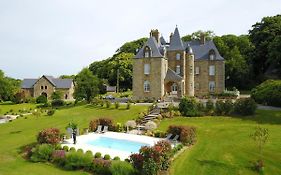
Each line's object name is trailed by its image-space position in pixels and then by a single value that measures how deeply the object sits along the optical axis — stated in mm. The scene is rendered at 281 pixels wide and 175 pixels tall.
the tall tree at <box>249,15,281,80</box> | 39900
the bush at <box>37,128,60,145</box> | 14856
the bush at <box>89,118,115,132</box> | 19922
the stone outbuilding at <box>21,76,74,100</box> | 52130
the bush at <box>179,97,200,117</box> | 22516
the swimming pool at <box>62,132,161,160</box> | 14627
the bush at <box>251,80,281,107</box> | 24181
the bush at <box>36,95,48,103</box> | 44116
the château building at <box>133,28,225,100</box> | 30247
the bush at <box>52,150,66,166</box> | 13239
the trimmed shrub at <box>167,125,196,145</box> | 15873
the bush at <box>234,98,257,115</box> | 21534
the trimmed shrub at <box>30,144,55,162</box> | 13677
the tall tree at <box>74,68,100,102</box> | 32845
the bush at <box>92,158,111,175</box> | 12040
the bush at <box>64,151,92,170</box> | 12705
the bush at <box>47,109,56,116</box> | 27134
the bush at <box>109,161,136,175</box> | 11437
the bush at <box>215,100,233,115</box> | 22157
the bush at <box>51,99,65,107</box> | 36394
